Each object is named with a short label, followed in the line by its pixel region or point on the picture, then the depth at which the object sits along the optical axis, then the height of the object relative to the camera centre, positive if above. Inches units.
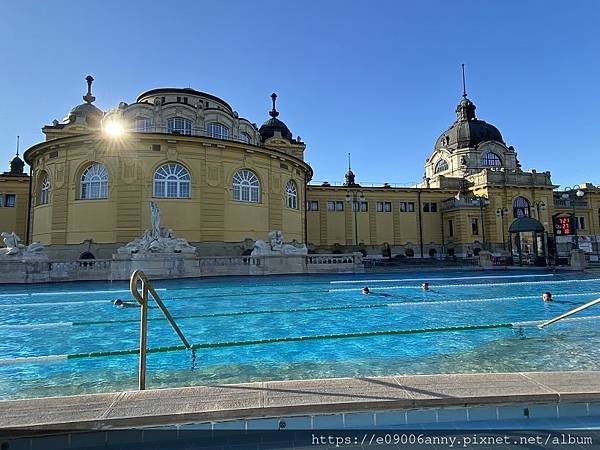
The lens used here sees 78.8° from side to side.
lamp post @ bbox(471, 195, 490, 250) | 1697.8 +224.7
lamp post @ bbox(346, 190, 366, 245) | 1723.3 +259.5
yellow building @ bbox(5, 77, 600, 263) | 1014.4 +221.4
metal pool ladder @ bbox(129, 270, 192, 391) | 156.4 -21.2
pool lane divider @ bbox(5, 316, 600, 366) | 208.4 -56.7
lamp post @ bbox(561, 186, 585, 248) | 1949.3 +290.4
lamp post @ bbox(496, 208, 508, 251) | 1686.0 +174.9
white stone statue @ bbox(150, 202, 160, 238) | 836.6 +81.1
